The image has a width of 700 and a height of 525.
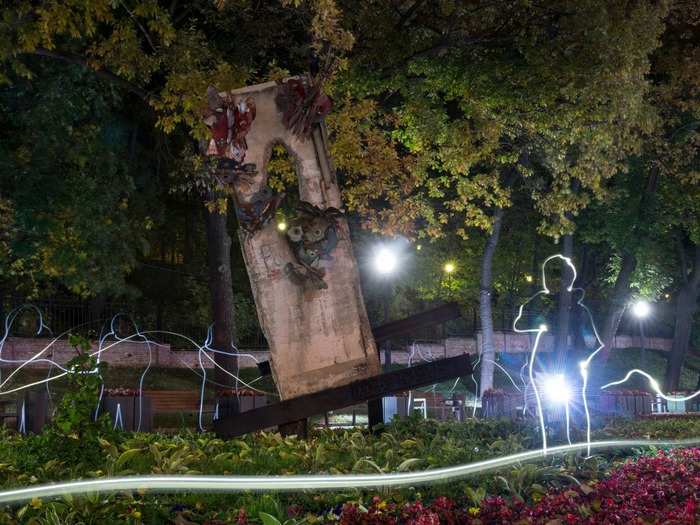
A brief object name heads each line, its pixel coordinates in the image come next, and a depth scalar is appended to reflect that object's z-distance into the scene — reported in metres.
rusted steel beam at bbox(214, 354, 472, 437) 9.65
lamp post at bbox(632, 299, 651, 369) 40.59
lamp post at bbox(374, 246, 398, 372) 26.47
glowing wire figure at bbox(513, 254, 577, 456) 9.91
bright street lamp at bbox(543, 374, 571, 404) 12.79
